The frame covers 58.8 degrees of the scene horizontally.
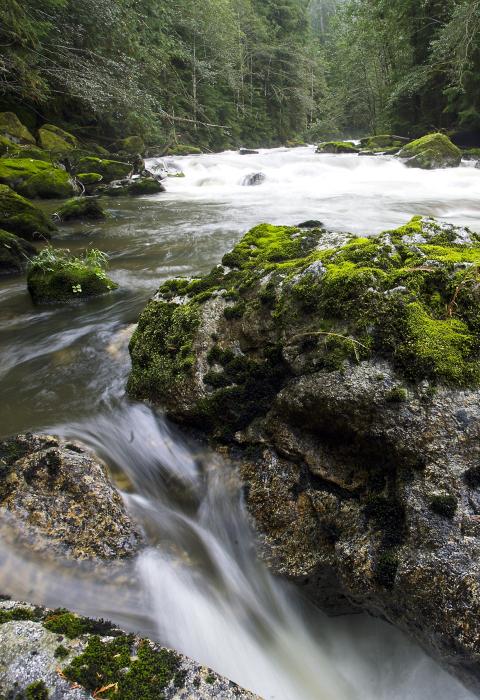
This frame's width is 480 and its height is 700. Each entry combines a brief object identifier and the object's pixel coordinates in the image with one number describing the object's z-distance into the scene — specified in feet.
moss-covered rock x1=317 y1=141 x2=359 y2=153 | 85.05
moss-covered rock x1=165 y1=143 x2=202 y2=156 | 88.41
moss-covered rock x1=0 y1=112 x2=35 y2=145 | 56.24
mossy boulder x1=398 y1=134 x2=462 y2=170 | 62.49
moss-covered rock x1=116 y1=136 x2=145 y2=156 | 73.77
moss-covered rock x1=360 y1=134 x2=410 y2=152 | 85.61
